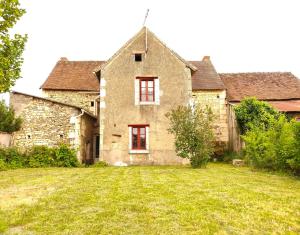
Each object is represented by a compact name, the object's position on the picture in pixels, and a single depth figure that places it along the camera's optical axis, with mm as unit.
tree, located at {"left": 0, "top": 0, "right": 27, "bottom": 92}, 7686
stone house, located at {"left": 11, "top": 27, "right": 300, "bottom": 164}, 14992
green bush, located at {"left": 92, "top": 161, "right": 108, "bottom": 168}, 14546
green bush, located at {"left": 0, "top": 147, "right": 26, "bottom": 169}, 13798
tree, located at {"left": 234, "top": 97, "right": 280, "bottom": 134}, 17438
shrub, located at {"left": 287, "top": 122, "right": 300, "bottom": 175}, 9203
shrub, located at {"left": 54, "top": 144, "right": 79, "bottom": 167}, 14398
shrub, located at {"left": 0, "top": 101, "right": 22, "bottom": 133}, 14102
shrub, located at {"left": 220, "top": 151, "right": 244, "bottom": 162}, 17125
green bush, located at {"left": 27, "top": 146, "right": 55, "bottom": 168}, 14234
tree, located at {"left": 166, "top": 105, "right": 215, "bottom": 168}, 12492
